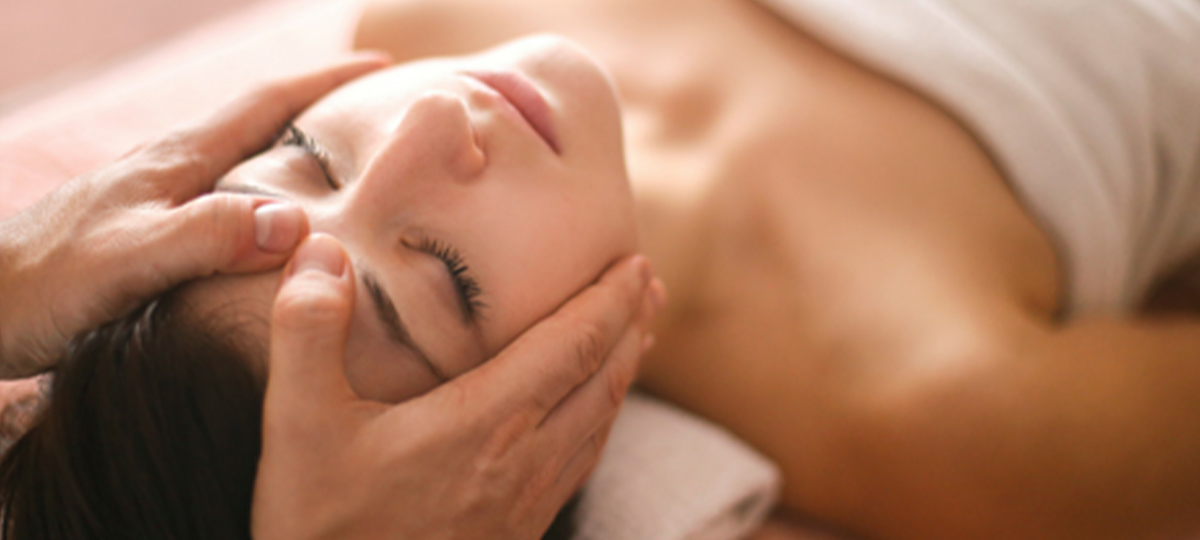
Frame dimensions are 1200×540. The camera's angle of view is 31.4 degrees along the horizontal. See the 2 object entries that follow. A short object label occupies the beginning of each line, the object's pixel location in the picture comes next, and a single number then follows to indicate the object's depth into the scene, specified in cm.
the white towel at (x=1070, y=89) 79
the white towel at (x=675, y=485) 76
